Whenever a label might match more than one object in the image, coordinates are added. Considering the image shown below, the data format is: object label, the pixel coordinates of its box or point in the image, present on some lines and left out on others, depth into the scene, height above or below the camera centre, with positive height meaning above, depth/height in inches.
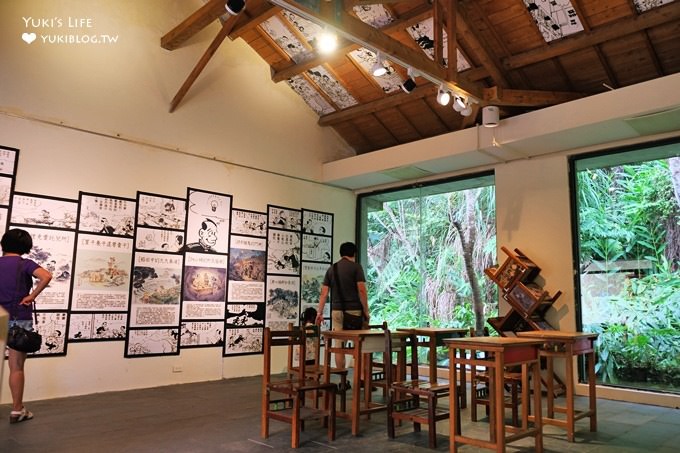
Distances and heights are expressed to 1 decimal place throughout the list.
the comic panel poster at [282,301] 274.5 -5.8
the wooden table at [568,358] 151.2 -20.2
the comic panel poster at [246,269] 259.9 +11.2
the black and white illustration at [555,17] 202.8 +114.4
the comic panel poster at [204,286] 241.4 +1.4
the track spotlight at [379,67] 194.8 +88.8
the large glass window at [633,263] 207.5 +14.6
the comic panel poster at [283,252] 277.9 +21.6
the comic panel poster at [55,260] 197.0 +10.5
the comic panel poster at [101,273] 207.9 +5.8
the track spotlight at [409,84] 225.8 +93.7
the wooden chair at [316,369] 160.1 -26.6
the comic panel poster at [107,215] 211.2 +31.1
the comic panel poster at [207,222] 245.8 +33.5
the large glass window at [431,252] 274.7 +24.1
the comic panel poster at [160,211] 228.8 +35.8
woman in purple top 156.8 -1.4
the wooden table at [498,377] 123.7 -21.4
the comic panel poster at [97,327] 204.5 -16.5
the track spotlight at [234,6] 170.9 +96.6
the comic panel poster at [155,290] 224.4 -0.8
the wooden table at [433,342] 173.1 -17.9
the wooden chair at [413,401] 140.9 -32.4
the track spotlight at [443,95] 210.2 +83.5
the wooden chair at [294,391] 138.2 -28.5
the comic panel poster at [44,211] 194.4 +29.7
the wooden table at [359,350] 151.3 -18.1
